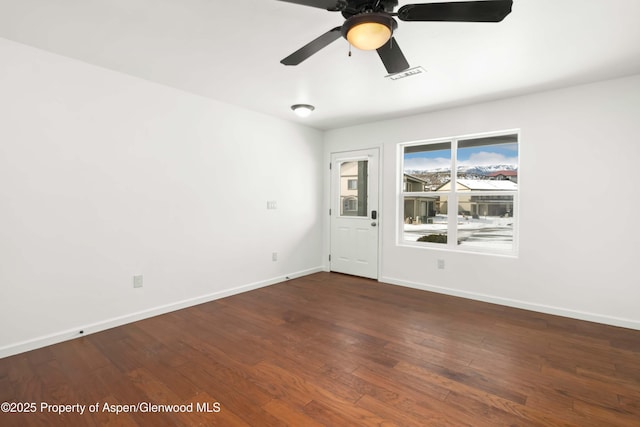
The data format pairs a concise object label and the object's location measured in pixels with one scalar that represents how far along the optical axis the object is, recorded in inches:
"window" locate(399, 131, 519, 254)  153.9
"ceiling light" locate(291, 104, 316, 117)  158.1
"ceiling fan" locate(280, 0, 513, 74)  60.4
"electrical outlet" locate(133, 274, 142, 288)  127.3
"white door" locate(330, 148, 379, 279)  196.4
